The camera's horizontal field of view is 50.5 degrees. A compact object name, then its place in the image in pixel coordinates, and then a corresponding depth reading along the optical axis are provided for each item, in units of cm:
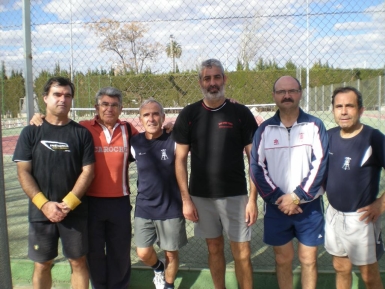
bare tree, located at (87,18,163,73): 679
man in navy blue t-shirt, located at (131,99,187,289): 344
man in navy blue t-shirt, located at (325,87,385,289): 284
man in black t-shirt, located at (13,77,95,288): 304
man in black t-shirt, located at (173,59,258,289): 327
